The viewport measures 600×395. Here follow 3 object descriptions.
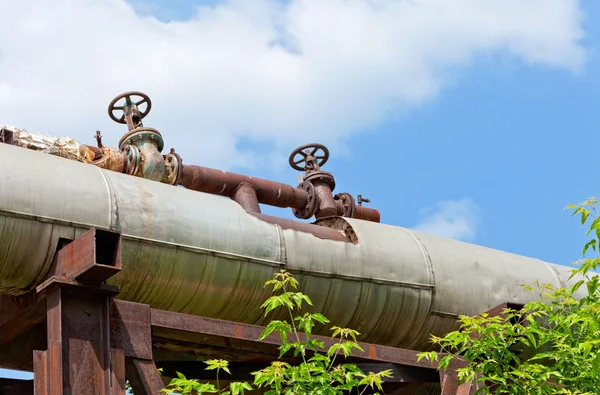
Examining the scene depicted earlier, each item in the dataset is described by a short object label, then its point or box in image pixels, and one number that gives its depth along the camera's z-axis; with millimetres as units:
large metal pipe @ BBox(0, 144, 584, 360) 8797
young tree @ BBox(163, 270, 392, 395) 7887
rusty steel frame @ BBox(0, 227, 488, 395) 8133
